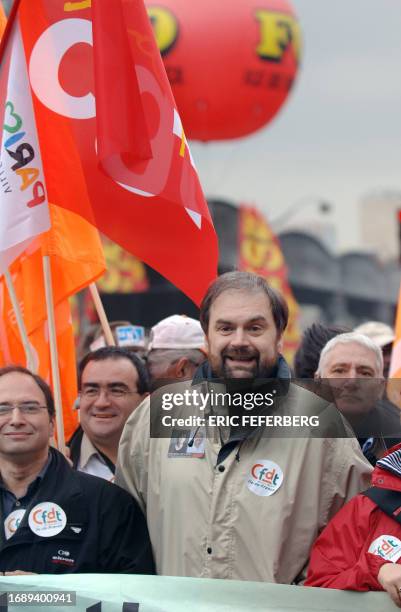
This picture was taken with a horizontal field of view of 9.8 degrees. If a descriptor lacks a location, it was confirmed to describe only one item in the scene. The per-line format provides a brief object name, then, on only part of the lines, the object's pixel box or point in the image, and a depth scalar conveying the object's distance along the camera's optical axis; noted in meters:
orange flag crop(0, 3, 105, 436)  9.91
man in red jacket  7.03
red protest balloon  30.24
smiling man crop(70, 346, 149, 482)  9.53
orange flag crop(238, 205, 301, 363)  38.90
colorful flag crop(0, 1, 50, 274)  9.85
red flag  9.76
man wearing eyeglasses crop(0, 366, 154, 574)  7.62
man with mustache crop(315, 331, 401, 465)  7.90
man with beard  7.43
